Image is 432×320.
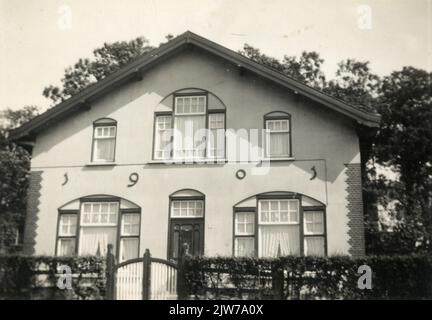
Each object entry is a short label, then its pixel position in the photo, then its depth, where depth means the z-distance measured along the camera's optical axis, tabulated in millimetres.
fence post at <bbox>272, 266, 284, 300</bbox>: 13875
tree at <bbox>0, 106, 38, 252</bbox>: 24922
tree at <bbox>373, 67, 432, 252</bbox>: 22016
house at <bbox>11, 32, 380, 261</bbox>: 17172
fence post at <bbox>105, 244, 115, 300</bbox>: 14602
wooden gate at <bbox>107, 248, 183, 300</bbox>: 14406
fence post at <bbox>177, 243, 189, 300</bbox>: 14102
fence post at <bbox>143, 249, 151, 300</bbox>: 14449
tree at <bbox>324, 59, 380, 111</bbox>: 26281
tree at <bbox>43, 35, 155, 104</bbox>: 32156
